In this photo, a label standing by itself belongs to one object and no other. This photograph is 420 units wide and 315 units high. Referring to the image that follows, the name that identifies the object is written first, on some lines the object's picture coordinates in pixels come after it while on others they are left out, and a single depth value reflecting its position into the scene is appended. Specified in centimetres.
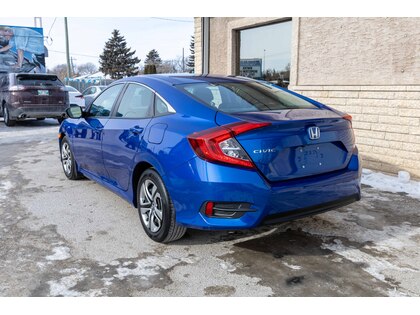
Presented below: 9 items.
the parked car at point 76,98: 1673
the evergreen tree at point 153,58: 8004
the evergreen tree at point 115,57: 6225
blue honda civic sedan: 280
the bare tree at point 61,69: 8271
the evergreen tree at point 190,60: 6619
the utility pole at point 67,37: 3067
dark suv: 1182
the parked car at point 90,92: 1736
